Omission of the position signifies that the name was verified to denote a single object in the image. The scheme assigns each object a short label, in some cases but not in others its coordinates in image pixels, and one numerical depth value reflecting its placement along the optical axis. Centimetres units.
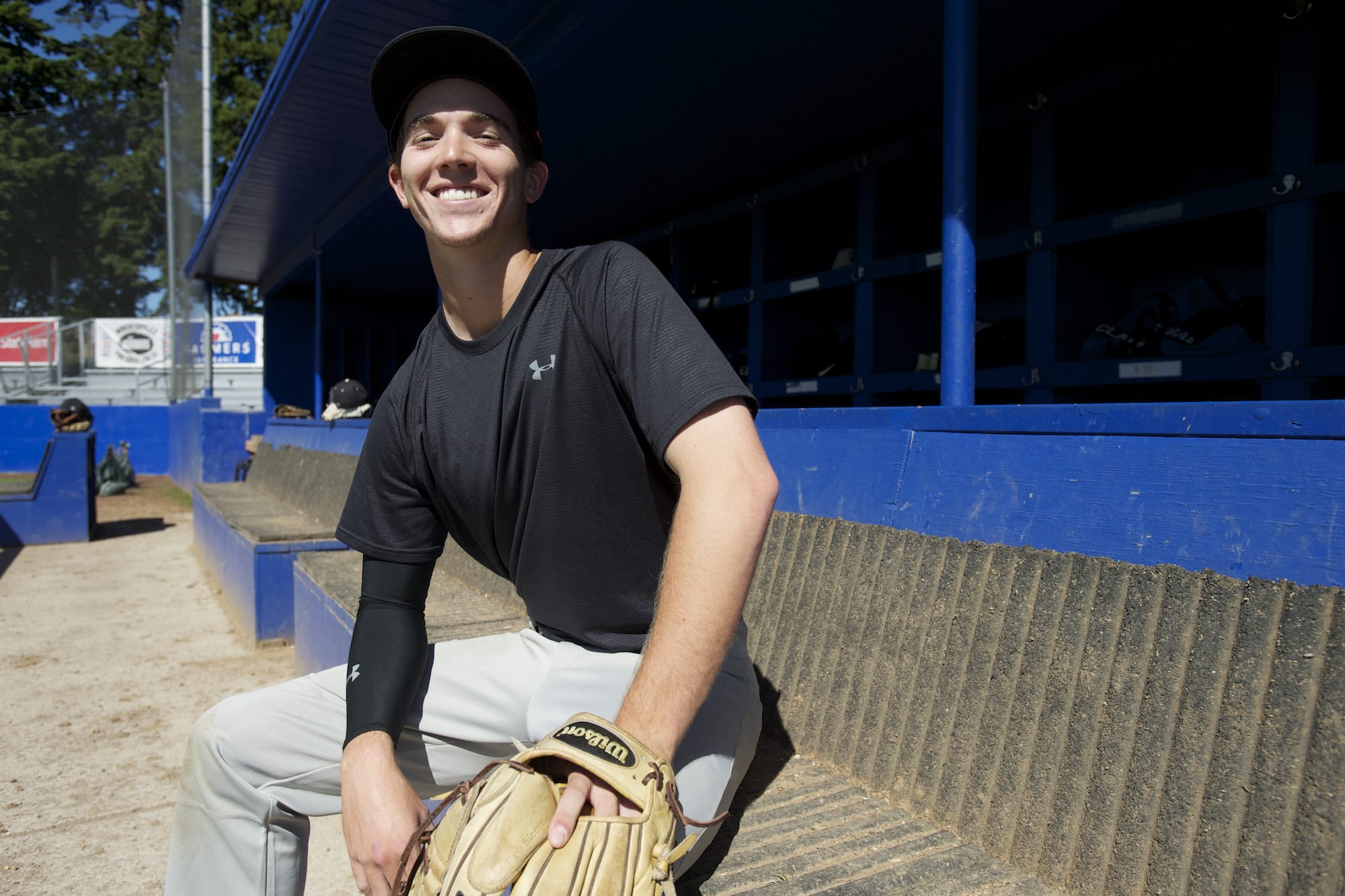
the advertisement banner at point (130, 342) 2989
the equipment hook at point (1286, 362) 362
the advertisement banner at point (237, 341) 3131
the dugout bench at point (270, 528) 521
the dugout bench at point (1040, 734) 126
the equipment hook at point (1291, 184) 354
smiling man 139
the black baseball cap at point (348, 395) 828
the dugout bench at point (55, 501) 923
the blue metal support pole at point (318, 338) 977
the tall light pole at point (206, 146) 1402
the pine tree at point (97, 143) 2069
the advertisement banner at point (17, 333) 2509
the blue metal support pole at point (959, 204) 273
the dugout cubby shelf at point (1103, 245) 366
